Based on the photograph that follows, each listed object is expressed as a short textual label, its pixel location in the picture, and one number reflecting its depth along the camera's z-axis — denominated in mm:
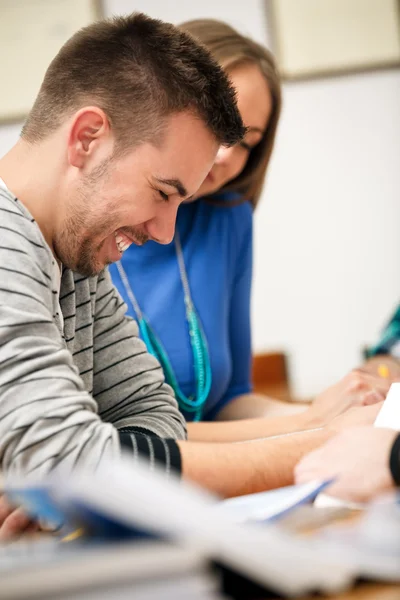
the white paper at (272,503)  834
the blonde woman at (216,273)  1531
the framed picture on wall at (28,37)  2684
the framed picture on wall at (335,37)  2691
